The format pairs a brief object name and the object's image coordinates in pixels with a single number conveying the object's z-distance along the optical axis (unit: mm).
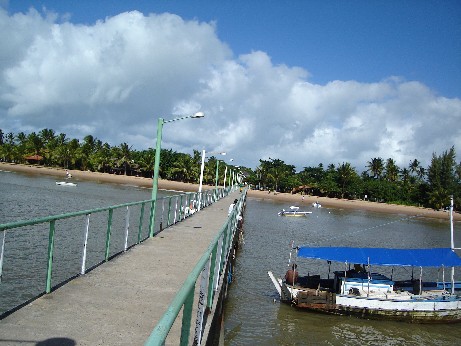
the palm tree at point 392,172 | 116812
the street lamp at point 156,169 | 14266
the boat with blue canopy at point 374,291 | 15547
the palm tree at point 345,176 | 101625
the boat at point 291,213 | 55406
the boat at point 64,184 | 62594
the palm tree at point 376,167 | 119000
